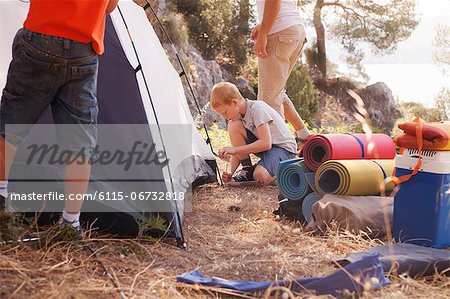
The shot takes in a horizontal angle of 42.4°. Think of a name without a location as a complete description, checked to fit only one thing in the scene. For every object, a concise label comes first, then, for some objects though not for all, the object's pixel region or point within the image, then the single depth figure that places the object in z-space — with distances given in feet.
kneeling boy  12.21
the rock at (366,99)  49.21
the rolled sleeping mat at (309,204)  9.55
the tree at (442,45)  47.24
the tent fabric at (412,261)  6.87
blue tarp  6.04
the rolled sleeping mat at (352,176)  8.91
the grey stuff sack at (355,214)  8.58
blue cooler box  7.63
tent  8.16
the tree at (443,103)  48.08
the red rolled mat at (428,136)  7.57
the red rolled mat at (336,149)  9.47
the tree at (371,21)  47.80
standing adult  12.47
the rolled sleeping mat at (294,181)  9.75
